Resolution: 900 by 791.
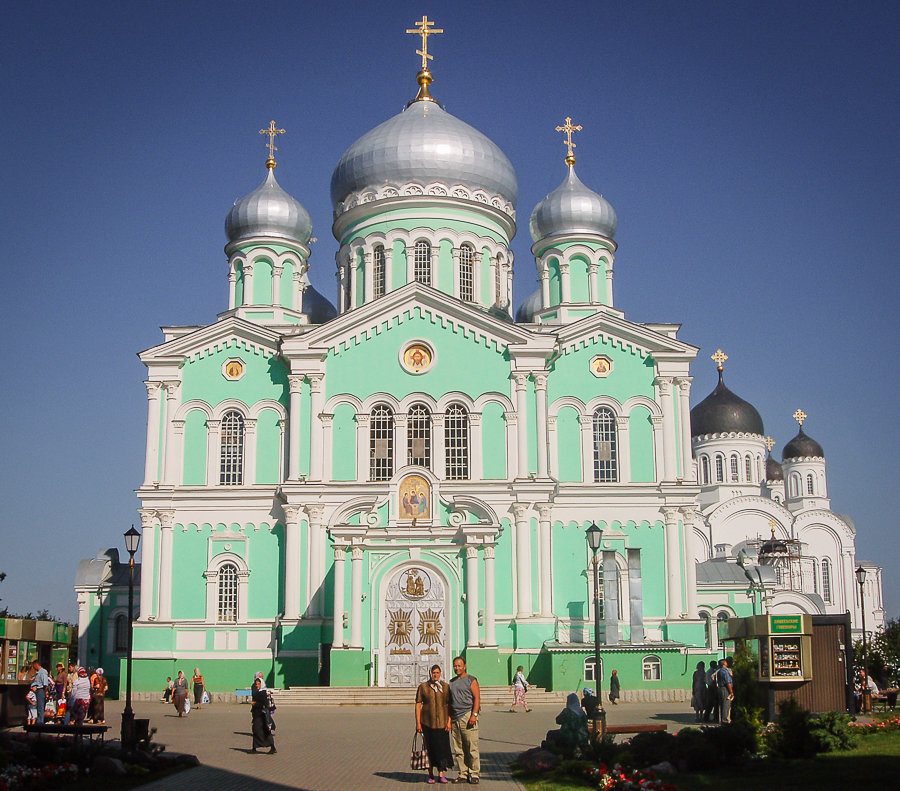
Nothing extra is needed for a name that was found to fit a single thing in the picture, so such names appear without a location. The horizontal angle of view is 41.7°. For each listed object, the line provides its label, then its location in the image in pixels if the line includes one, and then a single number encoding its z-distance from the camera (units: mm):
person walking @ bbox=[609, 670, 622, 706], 28609
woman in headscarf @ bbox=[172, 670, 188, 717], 25672
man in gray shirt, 13461
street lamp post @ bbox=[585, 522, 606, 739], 20109
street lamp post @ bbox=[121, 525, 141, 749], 15906
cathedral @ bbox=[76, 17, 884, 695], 29344
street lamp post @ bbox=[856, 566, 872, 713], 23188
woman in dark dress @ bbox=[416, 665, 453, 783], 13484
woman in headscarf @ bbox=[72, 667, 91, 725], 20109
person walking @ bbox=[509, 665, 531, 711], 25750
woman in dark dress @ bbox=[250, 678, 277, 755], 16734
